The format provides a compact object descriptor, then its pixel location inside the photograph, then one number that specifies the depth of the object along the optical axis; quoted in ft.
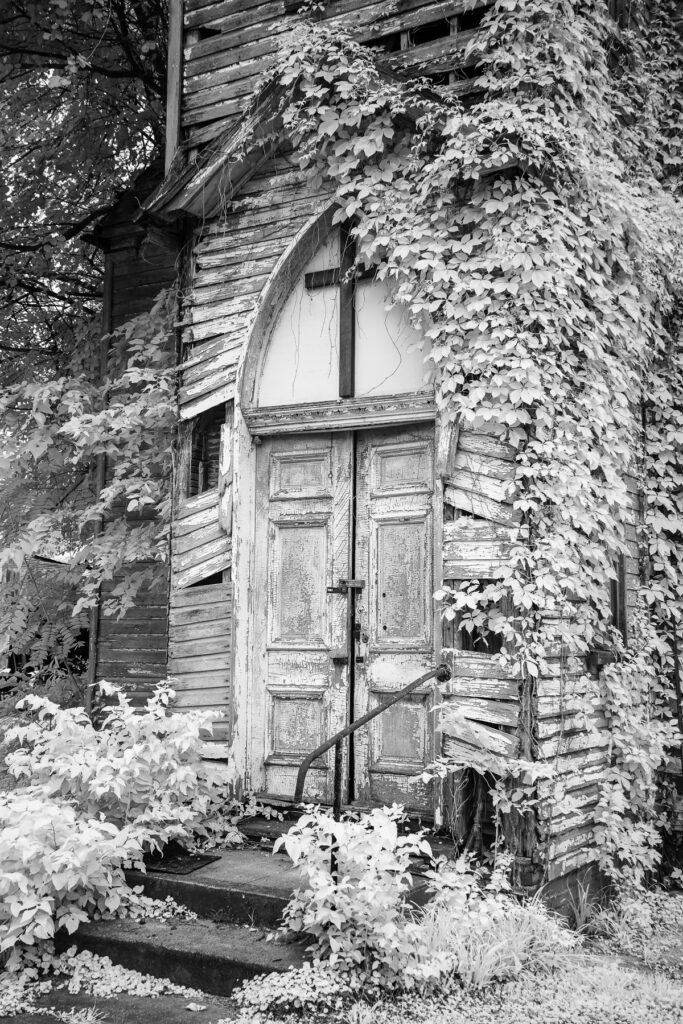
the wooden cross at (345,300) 21.29
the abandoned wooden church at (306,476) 19.94
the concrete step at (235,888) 16.46
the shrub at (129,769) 18.30
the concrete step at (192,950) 15.06
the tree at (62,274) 27.66
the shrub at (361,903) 14.55
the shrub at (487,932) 15.07
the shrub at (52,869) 15.89
